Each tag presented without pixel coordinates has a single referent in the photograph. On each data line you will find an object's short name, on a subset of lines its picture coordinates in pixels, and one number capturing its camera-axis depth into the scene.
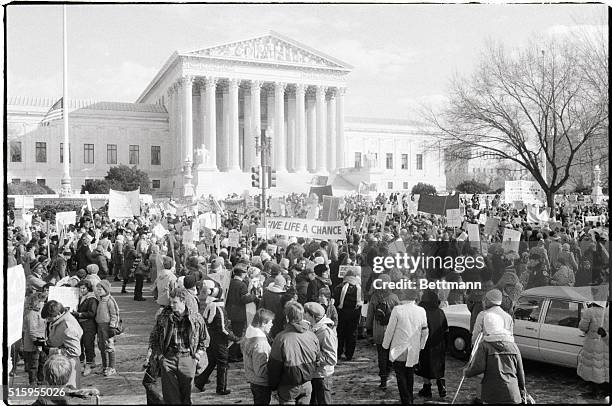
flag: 48.35
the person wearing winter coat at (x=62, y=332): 8.09
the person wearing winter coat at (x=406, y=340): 7.86
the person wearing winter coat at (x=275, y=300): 9.03
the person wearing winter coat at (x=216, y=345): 8.55
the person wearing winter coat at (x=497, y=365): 7.16
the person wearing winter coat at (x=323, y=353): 7.46
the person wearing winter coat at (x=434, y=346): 8.16
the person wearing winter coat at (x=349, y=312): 9.91
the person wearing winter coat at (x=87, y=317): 9.19
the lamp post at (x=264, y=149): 25.52
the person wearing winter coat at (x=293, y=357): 6.87
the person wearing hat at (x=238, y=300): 9.46
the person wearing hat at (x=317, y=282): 9.81
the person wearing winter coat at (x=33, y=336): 9.14
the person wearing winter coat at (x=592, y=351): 8.02
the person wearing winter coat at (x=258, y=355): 7.13
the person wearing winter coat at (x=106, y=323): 9.22
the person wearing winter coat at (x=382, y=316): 8.80
